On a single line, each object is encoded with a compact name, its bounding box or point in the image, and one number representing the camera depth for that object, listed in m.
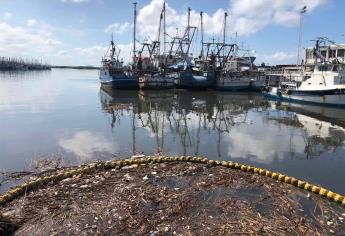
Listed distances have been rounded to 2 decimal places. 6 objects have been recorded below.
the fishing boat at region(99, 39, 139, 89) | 46.79
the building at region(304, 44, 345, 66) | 60.34
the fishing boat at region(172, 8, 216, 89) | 47.50
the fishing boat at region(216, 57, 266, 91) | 48.53
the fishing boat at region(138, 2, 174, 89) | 46.47
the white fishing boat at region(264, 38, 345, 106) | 29.73
